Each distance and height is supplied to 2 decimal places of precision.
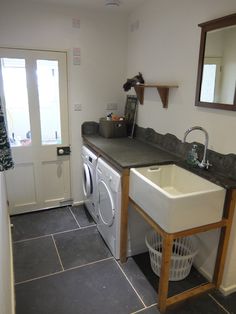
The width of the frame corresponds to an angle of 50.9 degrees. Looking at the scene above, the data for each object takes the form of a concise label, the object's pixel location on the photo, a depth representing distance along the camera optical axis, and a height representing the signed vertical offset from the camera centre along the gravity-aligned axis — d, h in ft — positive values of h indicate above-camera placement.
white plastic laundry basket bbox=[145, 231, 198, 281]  6.52 -4.42
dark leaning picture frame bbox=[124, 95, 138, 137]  9.90 -0.92
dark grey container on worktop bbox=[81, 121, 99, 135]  10.25 -1.59
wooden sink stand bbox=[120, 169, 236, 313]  5.32 -3.31
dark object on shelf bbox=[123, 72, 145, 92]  9.15 +0.29
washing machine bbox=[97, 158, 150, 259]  7.04 -3.73
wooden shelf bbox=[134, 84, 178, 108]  7.55 -0.02
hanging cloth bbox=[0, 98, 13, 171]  3.52 -0.89
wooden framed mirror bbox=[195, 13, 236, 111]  5.50 +0.59
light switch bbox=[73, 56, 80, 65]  9.43 +1.03
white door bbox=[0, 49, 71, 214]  8.82 -1.43
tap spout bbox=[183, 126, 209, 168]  5.99 -1.67
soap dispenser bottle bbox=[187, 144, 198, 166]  6.53 -1.72
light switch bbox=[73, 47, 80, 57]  9.36 +1.33
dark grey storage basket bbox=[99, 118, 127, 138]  9.71 -1.52
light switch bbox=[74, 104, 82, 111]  9.88 -0.74
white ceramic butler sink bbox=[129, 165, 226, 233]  5.02 -2.37
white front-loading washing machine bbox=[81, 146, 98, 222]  8.85 -3.24
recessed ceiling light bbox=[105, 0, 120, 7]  8.29 +2.81
